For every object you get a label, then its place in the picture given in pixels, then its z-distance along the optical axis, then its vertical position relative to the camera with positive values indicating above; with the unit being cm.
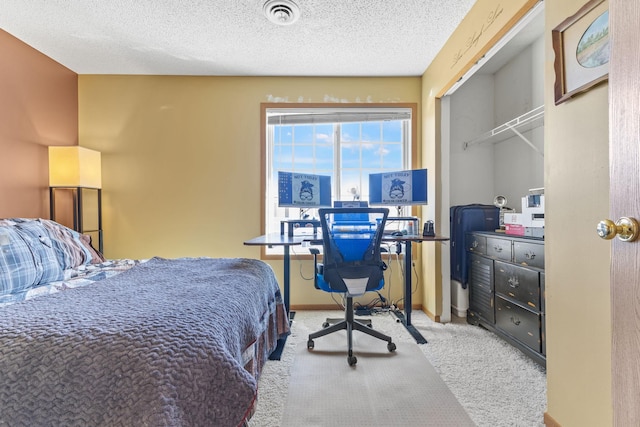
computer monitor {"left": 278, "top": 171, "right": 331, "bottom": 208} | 278 +22
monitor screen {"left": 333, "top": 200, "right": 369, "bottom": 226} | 253 -4
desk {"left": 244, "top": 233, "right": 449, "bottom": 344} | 230 -31
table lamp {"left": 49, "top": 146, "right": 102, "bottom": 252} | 265 +26
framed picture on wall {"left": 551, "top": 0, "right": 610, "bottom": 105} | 115 +67
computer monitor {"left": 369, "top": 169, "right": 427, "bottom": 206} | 278 +23
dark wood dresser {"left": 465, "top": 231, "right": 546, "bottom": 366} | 195 -59
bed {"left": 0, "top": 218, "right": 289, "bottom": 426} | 74 -39
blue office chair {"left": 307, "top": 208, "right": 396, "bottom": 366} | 216 -34
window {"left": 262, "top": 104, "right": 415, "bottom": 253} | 330 +68
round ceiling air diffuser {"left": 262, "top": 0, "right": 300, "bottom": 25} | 204 +143
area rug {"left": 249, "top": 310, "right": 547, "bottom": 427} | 155 -104
